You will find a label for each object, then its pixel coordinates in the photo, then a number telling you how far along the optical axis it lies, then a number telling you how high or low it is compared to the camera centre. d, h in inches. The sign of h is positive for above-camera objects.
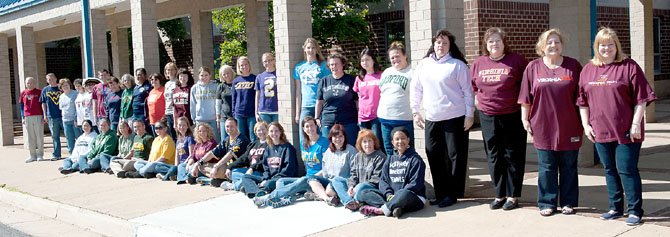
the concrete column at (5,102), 749.3 -2.5
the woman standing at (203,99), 432.8 -3.6
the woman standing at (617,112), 239.3 -11.3
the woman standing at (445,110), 286.4 -10.3
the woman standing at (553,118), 257.1 -13.6
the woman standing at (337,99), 339.9 -5.4
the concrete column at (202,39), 716.7 +55.4
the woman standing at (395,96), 310.7 -4.3
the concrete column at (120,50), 884.6 +57.0
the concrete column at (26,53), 709.3 +45.9
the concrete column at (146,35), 521.7 +44.6
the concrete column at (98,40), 593.0 +47.4
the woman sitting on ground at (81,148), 507.8 -37.0
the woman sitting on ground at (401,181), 284.0 -39.1
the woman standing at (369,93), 326.0 -2.8
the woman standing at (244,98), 403.2 -3.6
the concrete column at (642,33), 590.9 +37.7
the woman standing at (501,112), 273.1 -11.3
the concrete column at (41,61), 1018.8 +53.8
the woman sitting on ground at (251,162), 359.9 -36.8
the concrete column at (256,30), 635.5 +54.8
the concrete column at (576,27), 381.7 +28.4
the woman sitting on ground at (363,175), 297.7 -37.6
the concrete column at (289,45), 386.6 +24.9
